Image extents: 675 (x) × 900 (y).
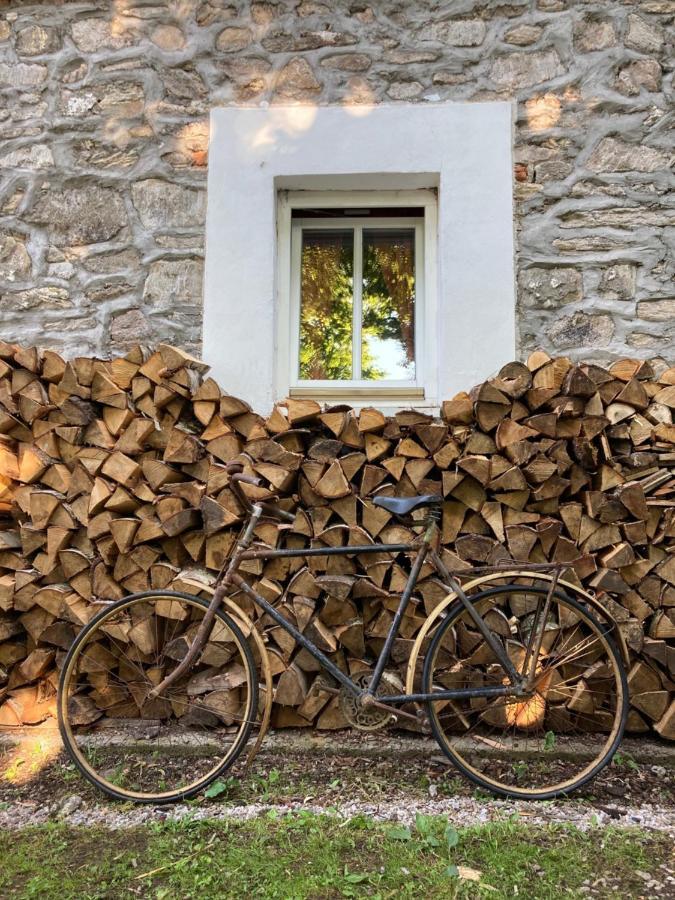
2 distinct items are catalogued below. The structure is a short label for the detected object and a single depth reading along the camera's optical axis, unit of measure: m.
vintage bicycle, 2.63
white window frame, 3.73
